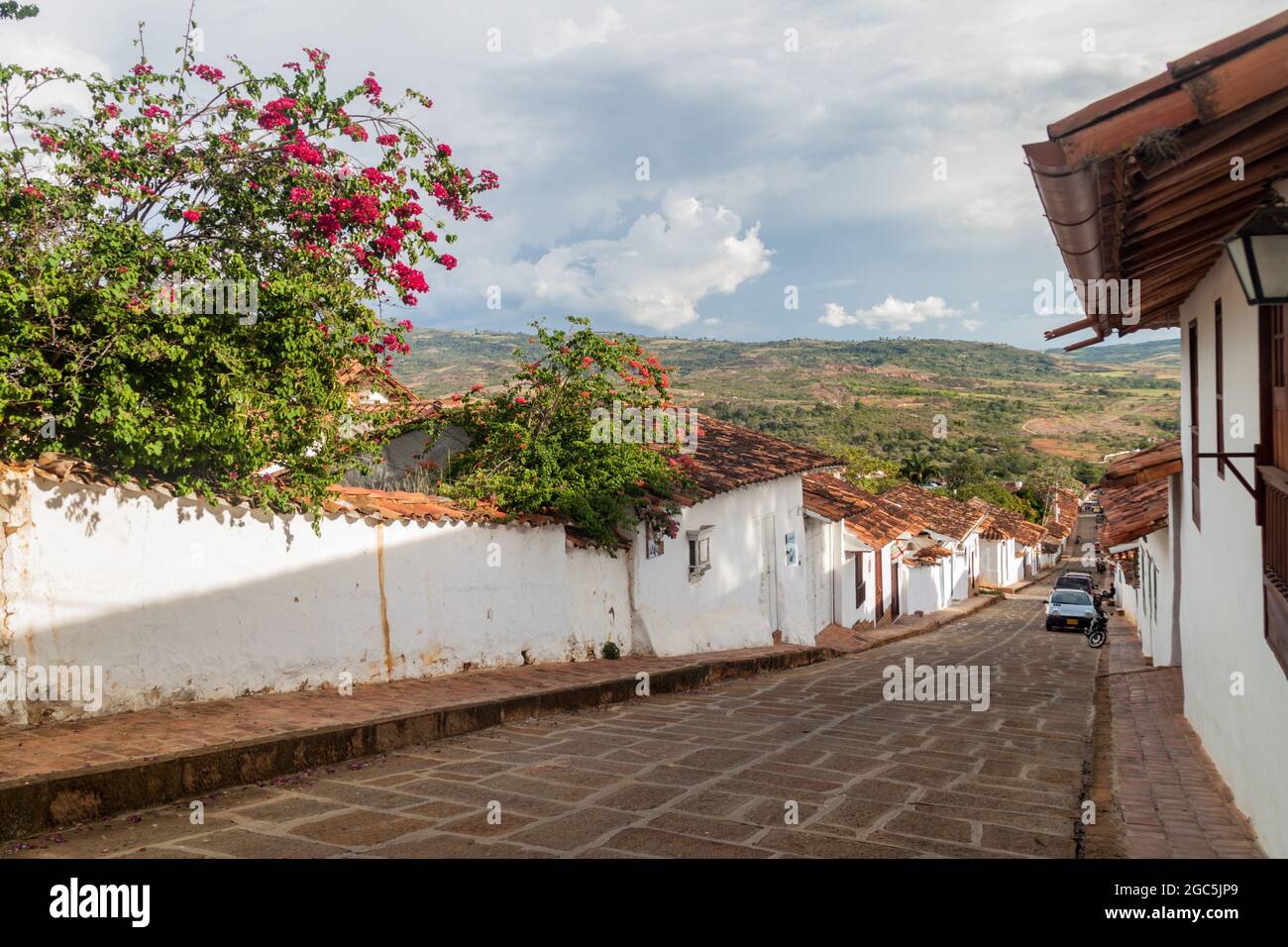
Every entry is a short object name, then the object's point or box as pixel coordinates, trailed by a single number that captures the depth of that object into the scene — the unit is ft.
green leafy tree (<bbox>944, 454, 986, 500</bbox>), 230.48
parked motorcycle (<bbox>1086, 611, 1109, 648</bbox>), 78.22
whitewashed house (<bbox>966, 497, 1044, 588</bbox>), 168.35
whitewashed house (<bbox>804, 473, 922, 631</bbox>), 74.69
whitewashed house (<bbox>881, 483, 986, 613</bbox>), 118.01
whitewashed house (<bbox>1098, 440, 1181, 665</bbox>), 34.12
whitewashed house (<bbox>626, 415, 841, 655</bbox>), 45.01
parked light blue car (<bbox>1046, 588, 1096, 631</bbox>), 93.96
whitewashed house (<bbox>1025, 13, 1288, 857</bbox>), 10.92
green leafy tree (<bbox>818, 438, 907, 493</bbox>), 174.83
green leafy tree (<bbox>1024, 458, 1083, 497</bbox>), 244.01
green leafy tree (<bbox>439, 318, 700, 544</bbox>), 36.78
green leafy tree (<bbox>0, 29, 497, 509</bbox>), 20.75
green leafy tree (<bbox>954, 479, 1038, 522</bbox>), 212.23
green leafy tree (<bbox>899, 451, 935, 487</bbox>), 210.94
